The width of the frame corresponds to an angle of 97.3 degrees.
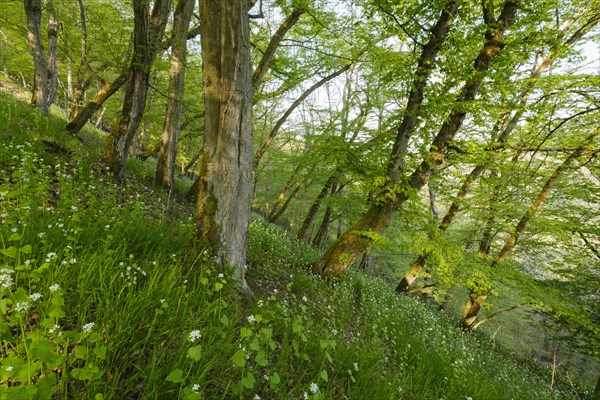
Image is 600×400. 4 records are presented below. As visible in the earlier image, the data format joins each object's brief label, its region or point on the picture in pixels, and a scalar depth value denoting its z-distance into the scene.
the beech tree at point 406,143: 5.77
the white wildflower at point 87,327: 1.55
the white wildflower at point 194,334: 1.82
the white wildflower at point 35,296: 1.66
